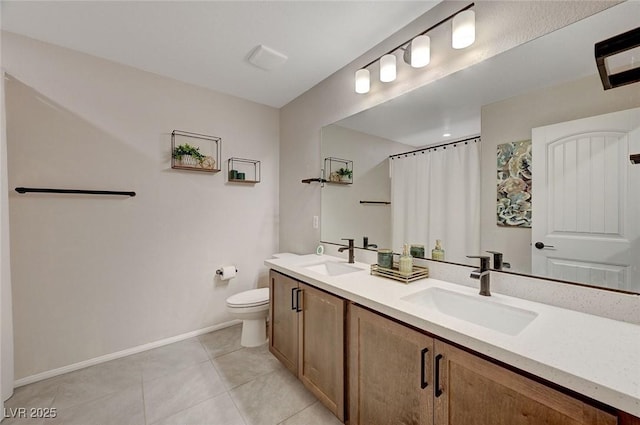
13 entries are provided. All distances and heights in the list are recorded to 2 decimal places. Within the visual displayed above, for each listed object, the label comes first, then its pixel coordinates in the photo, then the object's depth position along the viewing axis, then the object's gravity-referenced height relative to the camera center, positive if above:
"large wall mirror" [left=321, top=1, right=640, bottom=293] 1.01 +0.25
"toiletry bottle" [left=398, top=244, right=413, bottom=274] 1.55 -0.34
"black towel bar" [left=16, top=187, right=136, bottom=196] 1.81 +0.15
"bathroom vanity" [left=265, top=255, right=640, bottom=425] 0.69 -0.52
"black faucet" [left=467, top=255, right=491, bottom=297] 1.26 -0.33
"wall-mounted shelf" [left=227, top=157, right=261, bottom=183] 2.76 +0.44
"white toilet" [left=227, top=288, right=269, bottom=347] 2.27 -0.93
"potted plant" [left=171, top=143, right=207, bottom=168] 2.39 +0.52
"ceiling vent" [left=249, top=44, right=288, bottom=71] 2.01 +1.25
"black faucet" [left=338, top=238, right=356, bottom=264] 2.08 -0.34
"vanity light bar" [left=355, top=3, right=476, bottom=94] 1.34 +0.97
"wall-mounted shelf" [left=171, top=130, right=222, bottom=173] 2.41 +0.58
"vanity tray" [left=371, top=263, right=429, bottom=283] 1.50 -0.40
